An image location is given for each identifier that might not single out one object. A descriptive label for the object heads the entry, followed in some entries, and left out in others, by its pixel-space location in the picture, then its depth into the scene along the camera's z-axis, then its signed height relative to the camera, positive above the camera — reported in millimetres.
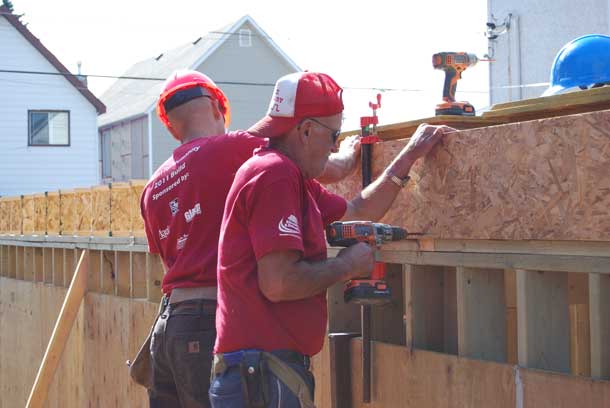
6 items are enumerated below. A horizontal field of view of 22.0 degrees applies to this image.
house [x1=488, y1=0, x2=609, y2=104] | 24988 +3081
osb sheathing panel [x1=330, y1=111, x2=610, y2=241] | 6049 +154
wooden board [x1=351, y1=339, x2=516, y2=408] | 6733 -736
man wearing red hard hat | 6884 -52
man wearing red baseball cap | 5439 -135
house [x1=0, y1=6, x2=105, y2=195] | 47564 +3367
